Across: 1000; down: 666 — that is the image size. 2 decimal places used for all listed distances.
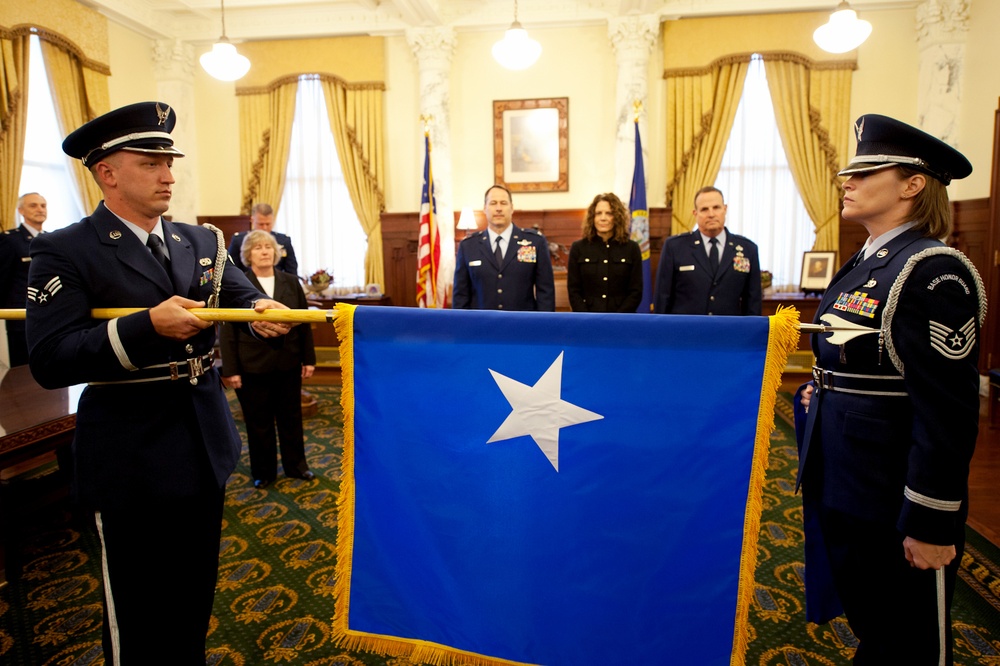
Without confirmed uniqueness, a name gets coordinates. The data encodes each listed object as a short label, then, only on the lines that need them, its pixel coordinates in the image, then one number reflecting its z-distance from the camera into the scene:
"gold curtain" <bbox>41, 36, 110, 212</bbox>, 6.27
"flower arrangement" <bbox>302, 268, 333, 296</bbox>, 6.48
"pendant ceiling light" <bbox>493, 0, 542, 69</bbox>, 5.68
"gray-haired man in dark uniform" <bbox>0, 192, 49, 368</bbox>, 4.50
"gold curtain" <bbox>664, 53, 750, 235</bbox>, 7.19
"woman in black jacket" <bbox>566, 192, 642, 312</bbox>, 4.04
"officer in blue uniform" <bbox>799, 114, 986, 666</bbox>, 1.25
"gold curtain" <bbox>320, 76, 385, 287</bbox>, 7.72
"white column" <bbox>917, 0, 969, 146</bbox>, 6.41
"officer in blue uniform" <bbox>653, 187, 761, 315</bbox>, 3.51
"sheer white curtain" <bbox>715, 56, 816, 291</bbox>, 7.35
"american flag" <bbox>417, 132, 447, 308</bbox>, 6.82
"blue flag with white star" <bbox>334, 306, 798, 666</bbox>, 1.33
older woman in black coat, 3.41
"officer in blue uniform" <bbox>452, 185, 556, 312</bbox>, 3.84
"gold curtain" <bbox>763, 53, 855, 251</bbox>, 7.04
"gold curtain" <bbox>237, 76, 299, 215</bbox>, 7.85
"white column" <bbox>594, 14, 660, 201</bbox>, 6.96
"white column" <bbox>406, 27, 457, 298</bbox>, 7.30
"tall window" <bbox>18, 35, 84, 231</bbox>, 6.20
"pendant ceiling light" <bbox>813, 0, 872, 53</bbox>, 5.33
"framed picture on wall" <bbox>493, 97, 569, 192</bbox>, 7.49
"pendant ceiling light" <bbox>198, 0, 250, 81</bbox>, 5.91
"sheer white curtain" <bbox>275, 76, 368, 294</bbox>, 7.99
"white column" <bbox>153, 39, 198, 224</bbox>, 7.71
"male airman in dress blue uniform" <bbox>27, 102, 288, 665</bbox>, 1.37
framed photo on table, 6.67
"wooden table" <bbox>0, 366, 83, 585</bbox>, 2.37
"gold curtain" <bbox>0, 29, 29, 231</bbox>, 5.74
